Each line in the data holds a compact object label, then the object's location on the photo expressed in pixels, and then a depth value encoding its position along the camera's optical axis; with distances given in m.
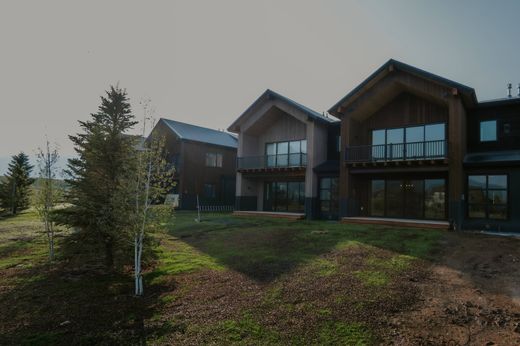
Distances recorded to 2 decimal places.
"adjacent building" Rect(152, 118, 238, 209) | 29.34
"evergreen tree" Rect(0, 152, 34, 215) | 26.28
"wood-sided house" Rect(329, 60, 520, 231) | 15.81
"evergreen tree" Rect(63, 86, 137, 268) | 8.91
